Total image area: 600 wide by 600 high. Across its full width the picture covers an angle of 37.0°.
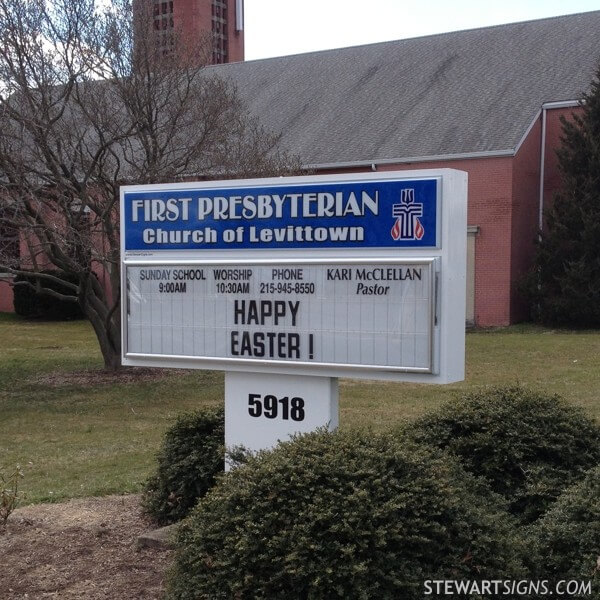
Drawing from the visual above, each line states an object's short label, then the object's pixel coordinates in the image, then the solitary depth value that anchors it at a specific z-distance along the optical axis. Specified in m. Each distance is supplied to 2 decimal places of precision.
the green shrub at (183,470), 6.31
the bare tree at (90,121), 14.93
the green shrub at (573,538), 4.34
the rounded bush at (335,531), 3.93
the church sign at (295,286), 5.59
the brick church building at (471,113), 26.67
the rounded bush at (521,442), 5.49
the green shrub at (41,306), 31.16
